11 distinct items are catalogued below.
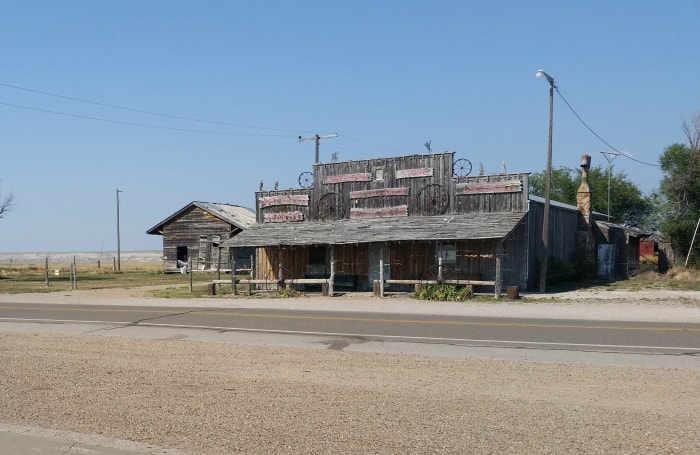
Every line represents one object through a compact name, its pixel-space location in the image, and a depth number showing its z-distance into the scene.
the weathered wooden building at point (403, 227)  28.61
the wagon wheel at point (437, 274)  28.59
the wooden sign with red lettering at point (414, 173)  30.80
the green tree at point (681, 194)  40.34
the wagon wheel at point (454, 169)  30.31
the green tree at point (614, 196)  57.75
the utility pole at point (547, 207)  27.58
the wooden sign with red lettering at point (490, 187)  28.55
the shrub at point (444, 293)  25.95
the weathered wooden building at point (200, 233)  50.03
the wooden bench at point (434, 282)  25.94
